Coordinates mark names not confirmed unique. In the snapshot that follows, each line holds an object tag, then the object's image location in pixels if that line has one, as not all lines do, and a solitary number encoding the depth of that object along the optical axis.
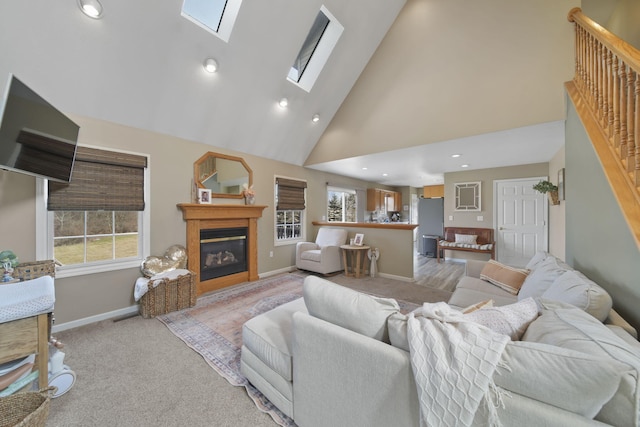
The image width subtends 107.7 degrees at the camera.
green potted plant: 3.73
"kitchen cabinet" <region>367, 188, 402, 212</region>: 7.39
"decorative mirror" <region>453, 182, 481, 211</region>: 5.52
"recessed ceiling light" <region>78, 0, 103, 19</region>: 2.05
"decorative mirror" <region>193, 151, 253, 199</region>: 3.62
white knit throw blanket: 0.77
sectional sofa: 0.69
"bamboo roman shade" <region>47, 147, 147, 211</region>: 2.49
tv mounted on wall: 1.66
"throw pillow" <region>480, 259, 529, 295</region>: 2.28
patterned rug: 1.75
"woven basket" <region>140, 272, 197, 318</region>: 2.73
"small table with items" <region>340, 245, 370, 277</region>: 4.37
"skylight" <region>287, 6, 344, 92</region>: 3.51
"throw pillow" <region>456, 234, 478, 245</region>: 5.32
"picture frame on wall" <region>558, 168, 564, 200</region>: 3.31
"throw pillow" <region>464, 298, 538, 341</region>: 1.08
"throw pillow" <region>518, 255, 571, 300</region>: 1.79
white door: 4.82
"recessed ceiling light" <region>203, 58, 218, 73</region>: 2.88
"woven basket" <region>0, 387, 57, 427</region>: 0.88
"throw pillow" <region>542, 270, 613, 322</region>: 1.21
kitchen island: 4.14
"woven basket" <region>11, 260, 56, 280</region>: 2.00
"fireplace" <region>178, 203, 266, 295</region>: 3.44
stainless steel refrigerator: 6.36
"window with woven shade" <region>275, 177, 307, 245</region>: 4.77
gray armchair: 4.41
